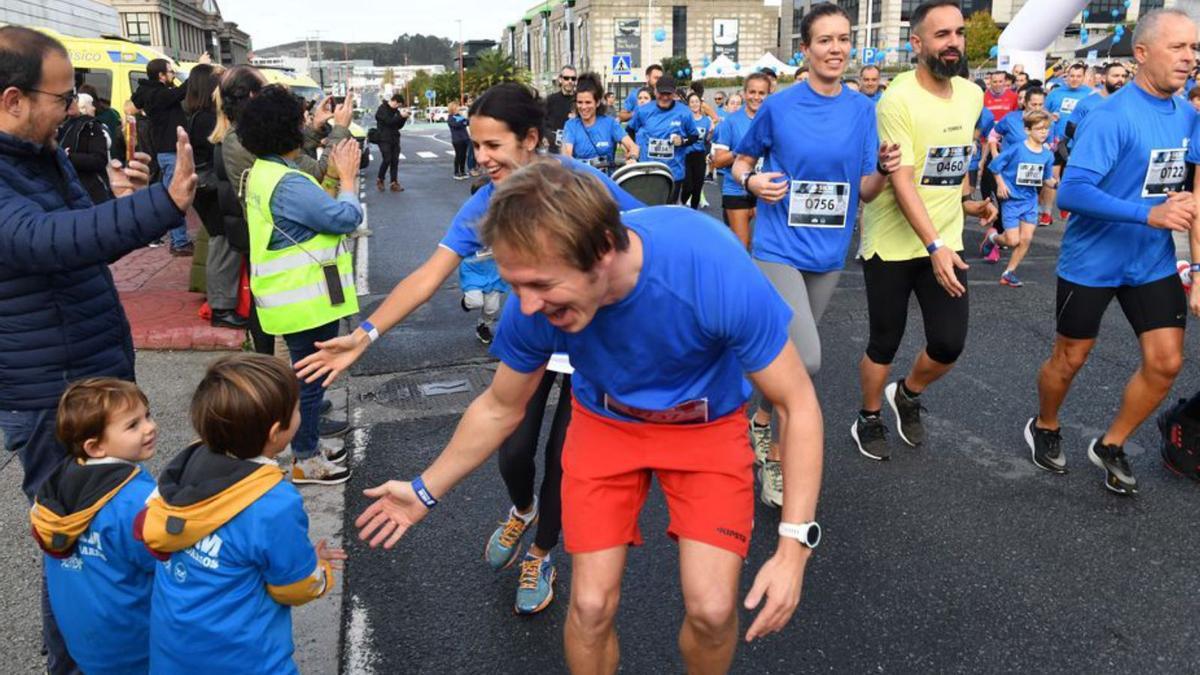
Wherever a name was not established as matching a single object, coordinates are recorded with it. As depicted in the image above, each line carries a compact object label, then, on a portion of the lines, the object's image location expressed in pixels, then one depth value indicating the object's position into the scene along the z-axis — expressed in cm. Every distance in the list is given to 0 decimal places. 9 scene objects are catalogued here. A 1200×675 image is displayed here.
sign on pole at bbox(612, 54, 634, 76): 2341
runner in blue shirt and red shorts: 194
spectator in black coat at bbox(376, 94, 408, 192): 1784
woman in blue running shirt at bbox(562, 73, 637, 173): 873
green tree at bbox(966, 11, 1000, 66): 7881
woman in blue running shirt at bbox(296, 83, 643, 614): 324
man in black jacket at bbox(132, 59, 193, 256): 943
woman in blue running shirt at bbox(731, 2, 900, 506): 414
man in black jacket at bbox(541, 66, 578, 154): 1109
